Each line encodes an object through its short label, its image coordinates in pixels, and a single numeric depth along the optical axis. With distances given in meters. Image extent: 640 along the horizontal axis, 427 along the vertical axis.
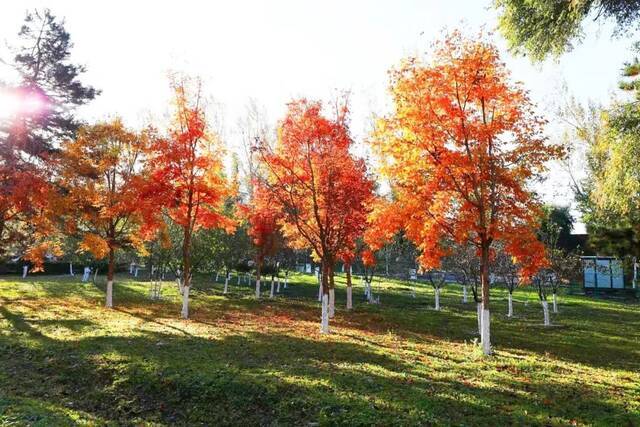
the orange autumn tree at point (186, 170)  20.05
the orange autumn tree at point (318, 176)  17.45
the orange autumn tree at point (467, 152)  13.23
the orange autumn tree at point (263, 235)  31.61
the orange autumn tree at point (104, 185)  21.31
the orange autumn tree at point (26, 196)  19.19
